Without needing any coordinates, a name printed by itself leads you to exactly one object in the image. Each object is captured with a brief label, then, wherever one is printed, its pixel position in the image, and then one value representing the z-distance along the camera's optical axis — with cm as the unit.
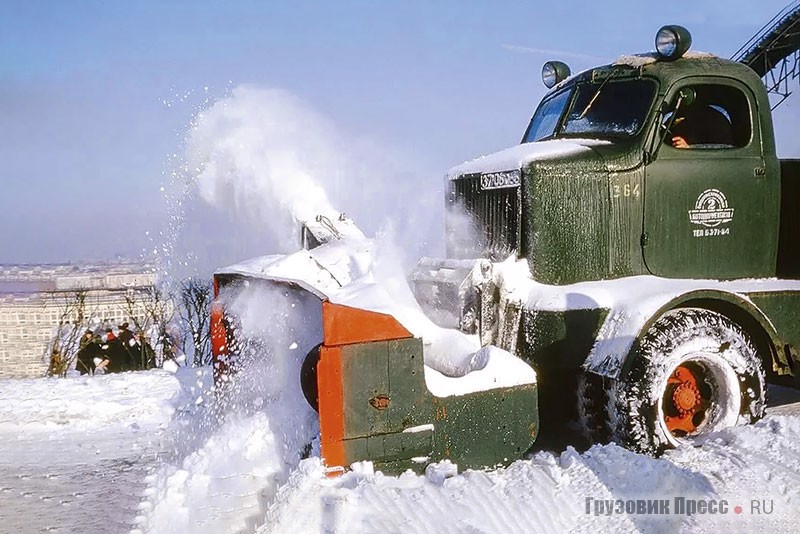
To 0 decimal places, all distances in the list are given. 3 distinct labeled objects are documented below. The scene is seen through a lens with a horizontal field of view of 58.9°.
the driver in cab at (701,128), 530
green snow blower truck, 395
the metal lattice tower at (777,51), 1064
